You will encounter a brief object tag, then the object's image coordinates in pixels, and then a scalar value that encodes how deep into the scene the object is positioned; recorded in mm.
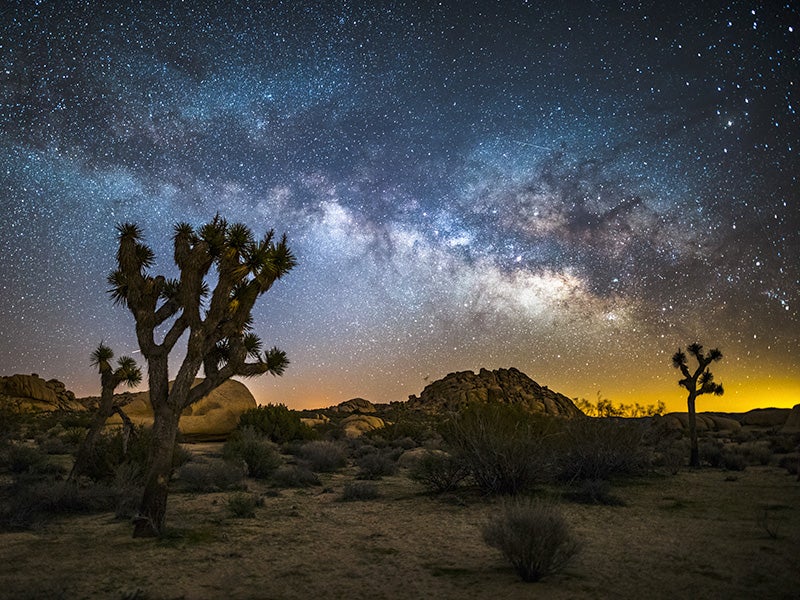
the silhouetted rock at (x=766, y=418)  48062
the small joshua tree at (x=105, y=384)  11375
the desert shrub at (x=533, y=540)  5746
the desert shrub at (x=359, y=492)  11789
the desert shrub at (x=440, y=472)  11805
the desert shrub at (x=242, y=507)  9558
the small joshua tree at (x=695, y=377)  18297
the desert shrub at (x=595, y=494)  10711
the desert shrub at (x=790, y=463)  15866
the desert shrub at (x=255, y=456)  14766
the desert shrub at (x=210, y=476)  12523
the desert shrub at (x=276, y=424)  24092
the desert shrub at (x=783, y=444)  23203
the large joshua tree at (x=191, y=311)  8094
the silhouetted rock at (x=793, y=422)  36031
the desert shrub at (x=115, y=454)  12312
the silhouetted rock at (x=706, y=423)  42128
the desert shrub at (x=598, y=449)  13391
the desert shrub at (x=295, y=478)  13789
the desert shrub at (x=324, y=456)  16594
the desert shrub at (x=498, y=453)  11000
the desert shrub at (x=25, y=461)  13898
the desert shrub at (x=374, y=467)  15520
